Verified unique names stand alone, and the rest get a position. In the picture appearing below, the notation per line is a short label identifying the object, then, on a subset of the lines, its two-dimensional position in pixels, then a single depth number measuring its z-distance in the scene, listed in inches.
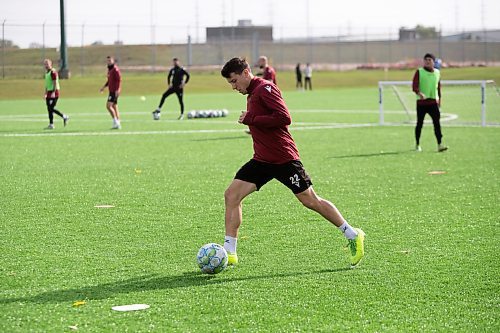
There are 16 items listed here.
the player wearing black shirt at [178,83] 1285.7
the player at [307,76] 2461.2
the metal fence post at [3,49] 2387.8
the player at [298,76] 2460.6
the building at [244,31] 3400.6
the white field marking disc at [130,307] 283.2
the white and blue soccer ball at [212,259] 331.9
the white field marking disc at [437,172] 650.2
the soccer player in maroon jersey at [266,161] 336.5
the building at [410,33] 3745.6
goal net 1163.3
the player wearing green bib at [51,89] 1107.9
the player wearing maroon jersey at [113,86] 1083.9
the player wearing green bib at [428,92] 776.3
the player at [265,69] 925.8
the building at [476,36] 3557.3
